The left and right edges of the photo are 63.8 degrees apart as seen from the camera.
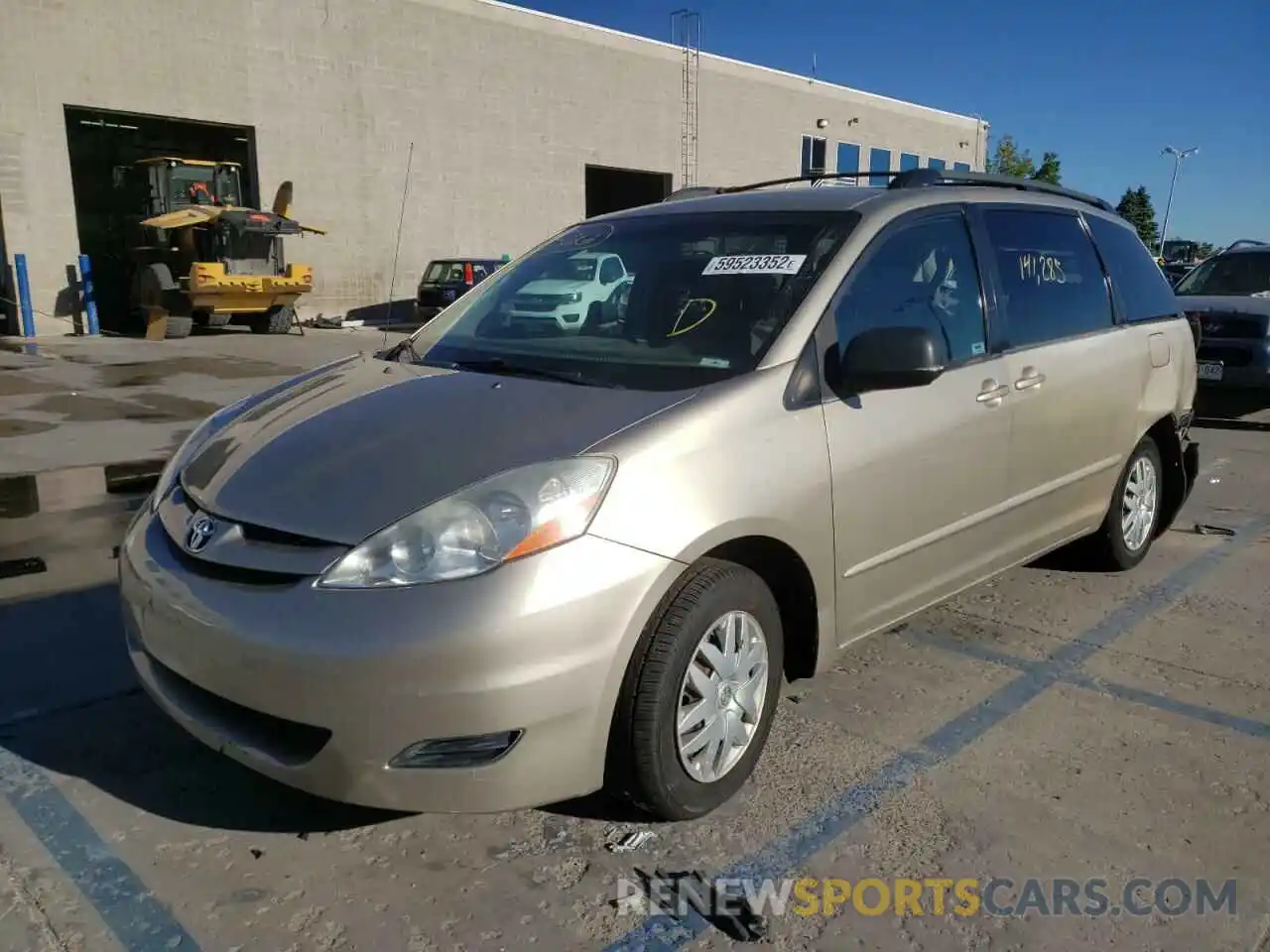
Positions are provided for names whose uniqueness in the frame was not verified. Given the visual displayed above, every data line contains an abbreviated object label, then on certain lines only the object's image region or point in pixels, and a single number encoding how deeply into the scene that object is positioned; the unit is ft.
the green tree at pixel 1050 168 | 230.27
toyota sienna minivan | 7.86
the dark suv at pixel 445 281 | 72.33
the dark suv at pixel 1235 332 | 31.71
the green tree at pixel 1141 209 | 276.21
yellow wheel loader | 62.44
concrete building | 64.64
